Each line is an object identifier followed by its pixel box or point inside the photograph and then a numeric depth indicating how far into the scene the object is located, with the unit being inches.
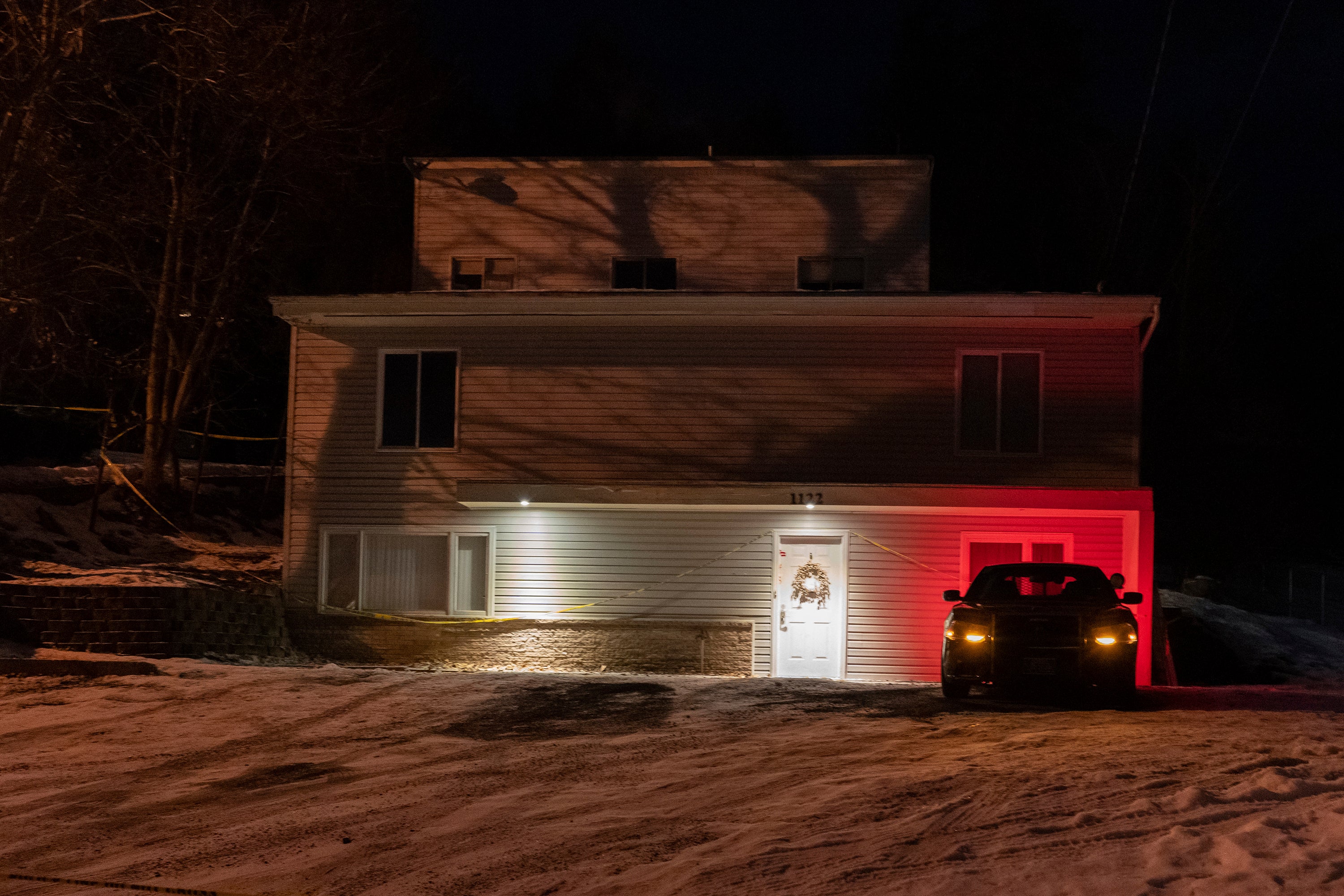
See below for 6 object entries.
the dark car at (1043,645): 477.4
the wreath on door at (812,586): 716.7
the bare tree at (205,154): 697.0
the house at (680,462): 708.7
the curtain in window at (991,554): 713.0
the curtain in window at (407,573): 732.0
